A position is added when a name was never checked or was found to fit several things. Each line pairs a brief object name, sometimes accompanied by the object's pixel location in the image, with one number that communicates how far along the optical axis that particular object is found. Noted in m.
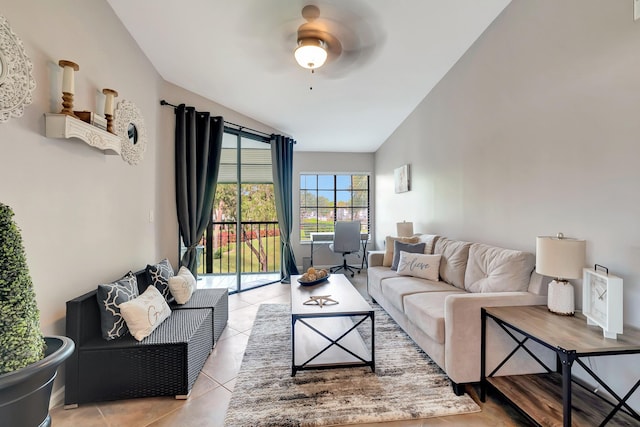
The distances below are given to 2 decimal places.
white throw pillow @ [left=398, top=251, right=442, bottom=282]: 3.02
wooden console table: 1.30
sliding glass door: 4.14
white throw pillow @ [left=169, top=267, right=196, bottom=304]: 2.50
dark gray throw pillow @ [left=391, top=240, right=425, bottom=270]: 3.39
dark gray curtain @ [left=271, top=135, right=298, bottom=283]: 4.68
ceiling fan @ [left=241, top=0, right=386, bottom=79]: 2.22
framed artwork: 4.47
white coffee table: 2.08
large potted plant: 1.02
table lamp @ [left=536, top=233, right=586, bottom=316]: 1.66
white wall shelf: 1.66
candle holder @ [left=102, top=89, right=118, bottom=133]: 2.10
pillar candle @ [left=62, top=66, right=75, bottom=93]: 1.70
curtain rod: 3.27
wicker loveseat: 1.74
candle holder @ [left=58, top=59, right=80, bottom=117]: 1.70
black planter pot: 1.01
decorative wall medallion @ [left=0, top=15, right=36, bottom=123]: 1.40
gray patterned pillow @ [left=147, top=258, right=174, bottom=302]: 2.46
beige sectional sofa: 1.85
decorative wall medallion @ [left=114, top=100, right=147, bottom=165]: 2.42
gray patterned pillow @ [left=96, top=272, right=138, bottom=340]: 1.84
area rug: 1.66
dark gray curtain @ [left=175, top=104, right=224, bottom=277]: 3.42
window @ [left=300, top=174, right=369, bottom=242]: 6.02
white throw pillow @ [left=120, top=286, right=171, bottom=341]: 1.85
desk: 5.59
